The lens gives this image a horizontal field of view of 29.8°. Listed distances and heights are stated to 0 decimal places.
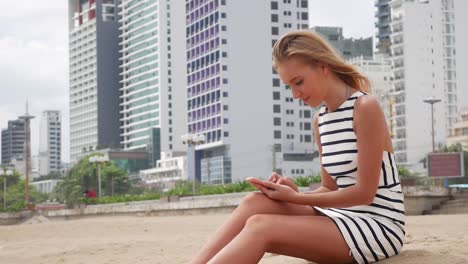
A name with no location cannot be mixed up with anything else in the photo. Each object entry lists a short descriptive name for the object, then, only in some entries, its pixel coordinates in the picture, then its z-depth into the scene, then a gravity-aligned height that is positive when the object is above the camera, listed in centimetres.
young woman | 430 -5
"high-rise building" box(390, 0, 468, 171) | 11756 +1422
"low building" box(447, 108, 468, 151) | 10725 +619
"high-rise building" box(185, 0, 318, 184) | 11894 +1212
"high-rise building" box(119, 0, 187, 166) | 15212 +1961
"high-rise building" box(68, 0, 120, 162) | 16725 +2217
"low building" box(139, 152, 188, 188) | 13615 +303
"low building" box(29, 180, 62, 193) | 16125 +158
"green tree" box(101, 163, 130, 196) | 10125 +133
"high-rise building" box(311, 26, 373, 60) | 14038 +2309
